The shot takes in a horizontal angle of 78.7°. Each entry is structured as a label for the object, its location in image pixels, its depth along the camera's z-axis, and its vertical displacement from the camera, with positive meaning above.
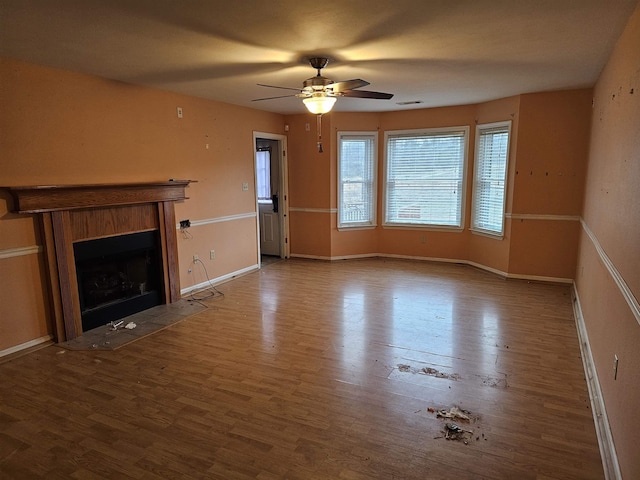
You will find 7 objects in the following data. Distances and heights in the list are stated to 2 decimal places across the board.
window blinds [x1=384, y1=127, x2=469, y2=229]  6.35 +0.00
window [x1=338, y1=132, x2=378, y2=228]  6.73 -0.01
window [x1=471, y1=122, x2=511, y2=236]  5.59 +0.00
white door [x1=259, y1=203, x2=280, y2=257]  7.16 -0.95
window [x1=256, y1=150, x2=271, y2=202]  7.00 +0.08
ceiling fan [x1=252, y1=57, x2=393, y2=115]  3.30 +0.74
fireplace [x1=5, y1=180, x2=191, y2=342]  3.51 -0.70
